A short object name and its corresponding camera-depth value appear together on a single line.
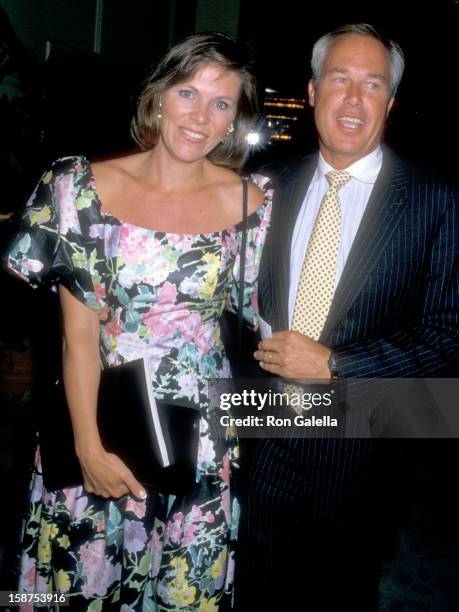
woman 1.30
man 1.41
